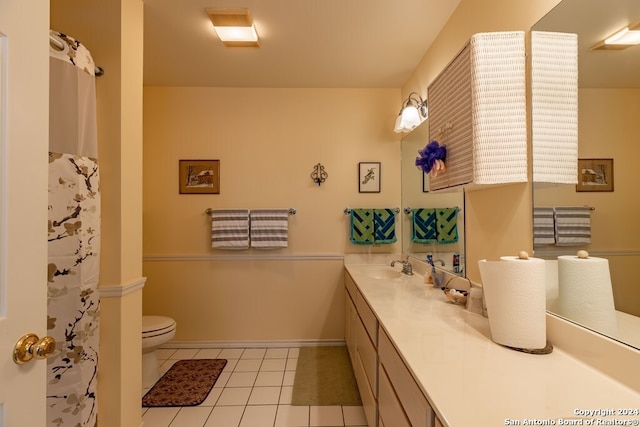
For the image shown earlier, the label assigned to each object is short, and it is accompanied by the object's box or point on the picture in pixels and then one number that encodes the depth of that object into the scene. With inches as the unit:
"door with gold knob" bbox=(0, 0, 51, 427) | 28.2
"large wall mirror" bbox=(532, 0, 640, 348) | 34.3
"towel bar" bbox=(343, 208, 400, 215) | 118.8
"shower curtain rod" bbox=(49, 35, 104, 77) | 52.4
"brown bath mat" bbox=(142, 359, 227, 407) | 84.6
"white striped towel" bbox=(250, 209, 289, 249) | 115.0
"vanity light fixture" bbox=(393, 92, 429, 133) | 95.6
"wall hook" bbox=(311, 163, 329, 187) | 119.3
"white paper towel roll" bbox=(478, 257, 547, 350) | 42.3
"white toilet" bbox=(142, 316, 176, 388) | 89.9
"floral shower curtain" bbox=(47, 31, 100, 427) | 53.4
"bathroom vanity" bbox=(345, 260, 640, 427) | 29.5
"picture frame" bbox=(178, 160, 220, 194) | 118.6
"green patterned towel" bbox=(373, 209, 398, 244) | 116.0
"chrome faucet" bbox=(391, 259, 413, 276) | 99.9
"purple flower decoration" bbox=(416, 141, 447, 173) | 63.4
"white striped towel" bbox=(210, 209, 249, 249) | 115.1
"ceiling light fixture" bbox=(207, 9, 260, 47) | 77.0
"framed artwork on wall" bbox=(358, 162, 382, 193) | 120.2
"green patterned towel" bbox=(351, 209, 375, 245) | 115.6
